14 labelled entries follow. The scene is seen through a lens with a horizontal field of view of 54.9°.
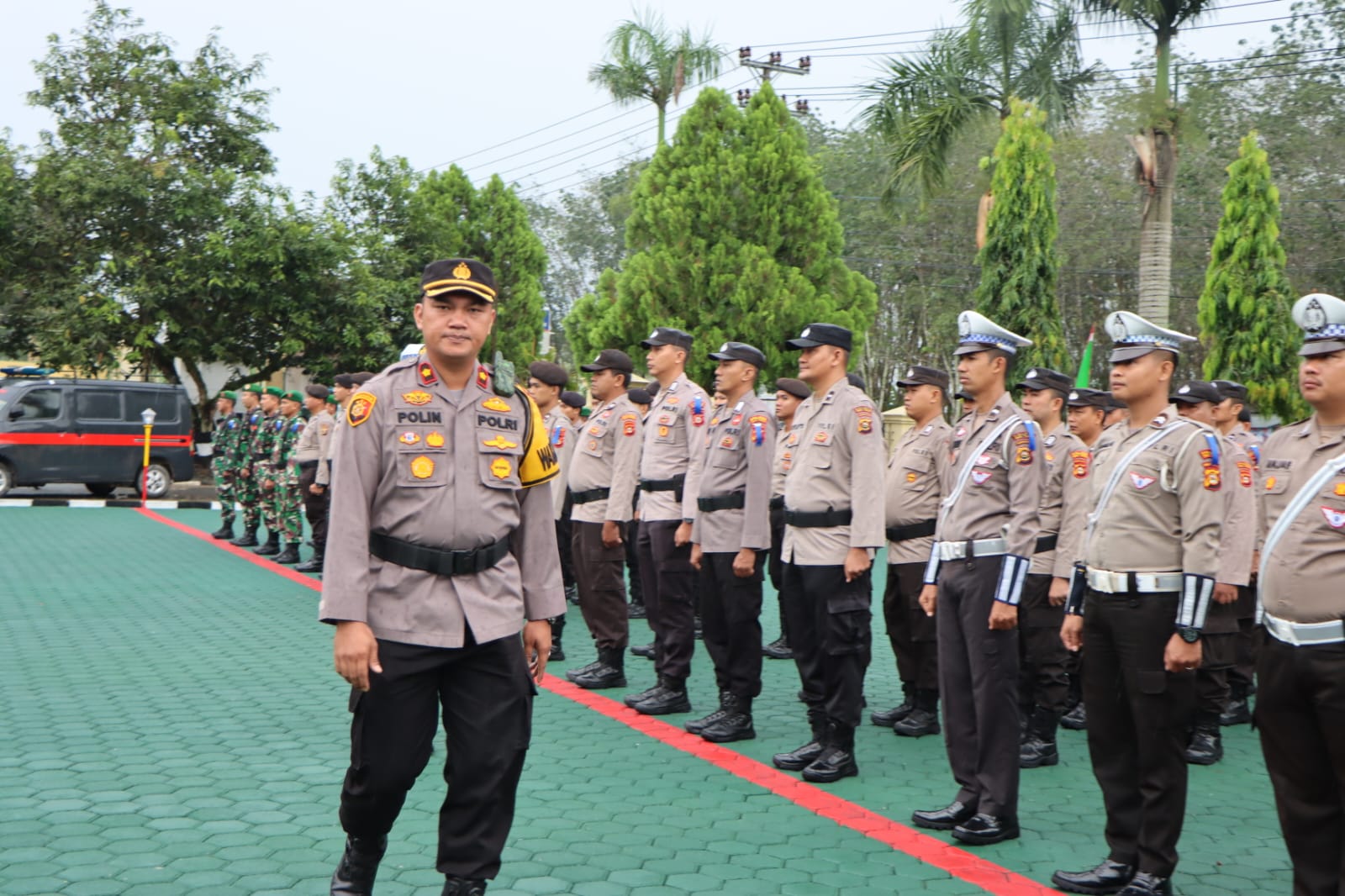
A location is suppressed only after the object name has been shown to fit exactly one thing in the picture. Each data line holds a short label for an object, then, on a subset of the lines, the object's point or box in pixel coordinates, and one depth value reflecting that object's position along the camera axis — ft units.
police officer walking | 11.79
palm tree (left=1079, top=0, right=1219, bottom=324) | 54.90
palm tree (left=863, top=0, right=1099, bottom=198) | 59.36
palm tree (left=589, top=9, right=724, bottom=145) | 92.43
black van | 64.13
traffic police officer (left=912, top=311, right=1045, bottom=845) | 15.62
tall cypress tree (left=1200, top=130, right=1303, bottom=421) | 54.34
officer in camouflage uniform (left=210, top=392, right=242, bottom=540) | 48.57
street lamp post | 66.13
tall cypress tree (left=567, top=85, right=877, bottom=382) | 61.98
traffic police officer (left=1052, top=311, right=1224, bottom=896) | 13.66
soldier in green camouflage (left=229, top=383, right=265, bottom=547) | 47.19
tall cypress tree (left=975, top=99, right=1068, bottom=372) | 60.13
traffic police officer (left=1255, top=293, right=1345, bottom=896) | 11.74
